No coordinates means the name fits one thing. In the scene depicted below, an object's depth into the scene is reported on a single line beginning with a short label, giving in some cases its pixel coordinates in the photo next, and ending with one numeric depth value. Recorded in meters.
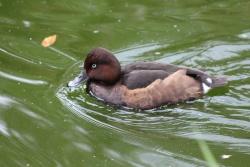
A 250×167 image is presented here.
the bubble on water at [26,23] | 16.67
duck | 13.20
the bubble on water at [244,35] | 15.30
